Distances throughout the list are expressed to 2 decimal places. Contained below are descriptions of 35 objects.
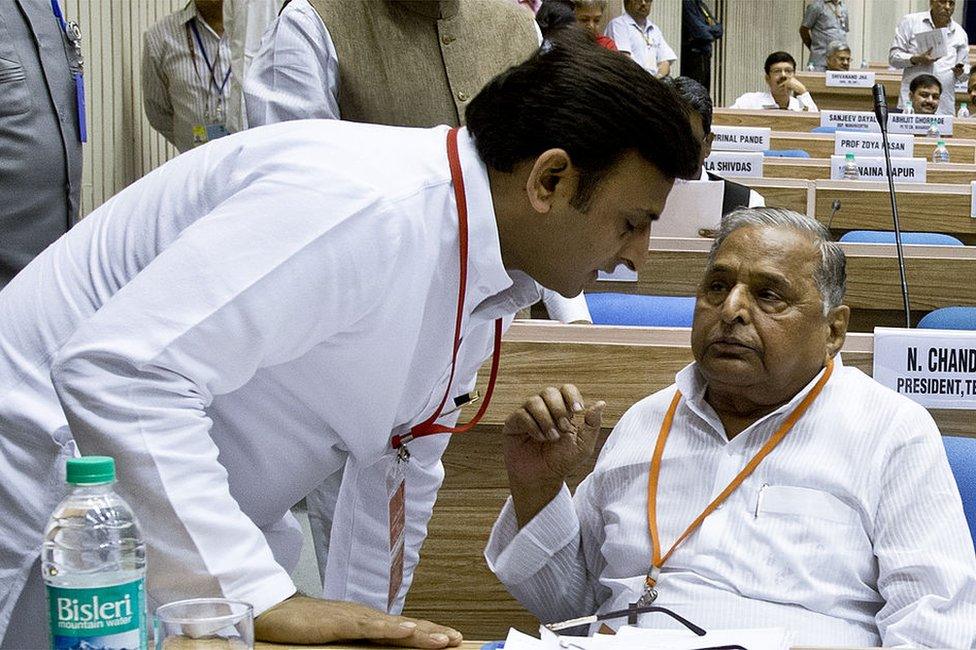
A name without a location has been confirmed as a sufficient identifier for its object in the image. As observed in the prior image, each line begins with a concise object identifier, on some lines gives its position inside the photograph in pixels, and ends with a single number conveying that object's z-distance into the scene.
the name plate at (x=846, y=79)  11.52
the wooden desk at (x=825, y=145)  7.86
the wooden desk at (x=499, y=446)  2.30
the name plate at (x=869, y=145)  7.21
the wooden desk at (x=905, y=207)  4.93
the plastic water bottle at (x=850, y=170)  6.02
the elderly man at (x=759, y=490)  1.73
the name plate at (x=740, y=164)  5.79
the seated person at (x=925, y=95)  9.80
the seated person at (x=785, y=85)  10.12
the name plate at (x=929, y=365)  2.16
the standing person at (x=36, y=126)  2.56
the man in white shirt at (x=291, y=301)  1.13
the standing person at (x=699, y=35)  12.09
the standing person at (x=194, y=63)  4.88
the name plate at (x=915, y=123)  8.73
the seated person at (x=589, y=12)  5.66
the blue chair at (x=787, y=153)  7.32
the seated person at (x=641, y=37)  9.80
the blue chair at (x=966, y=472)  1.93
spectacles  1.32
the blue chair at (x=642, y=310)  2.93
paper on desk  1.22
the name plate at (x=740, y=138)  7.31
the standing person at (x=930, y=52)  11.69
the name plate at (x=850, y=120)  8.89
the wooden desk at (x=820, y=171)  6.33
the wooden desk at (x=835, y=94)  11.68
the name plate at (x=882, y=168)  5.98
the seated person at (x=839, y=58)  12.55
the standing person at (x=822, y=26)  12.90
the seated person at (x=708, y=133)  3.91
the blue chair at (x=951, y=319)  2.88
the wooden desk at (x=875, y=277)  3.49
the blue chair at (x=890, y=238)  4.31
